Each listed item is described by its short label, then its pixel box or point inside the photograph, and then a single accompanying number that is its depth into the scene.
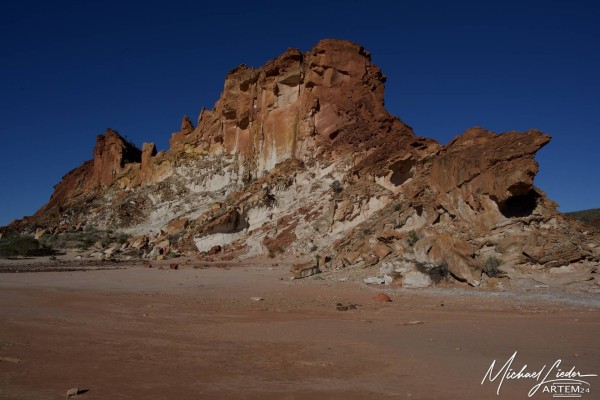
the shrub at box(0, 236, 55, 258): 34.94
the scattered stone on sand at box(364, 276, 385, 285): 14.67
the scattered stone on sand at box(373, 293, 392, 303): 11.52
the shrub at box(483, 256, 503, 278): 13.16
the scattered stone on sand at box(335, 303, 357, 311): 10.33
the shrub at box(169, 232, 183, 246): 35.24
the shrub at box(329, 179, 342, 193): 30.17
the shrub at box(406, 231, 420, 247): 16.32
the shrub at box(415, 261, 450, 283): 13.76
